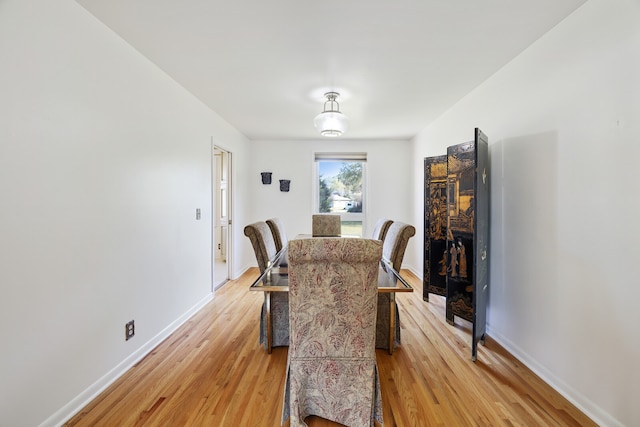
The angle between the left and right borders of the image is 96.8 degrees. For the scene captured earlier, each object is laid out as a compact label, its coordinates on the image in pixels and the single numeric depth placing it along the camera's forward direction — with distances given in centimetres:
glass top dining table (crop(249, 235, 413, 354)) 171
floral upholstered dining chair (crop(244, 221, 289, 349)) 228
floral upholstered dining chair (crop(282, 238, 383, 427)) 133
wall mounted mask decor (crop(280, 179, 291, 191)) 520
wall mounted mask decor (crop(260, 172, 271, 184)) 519
